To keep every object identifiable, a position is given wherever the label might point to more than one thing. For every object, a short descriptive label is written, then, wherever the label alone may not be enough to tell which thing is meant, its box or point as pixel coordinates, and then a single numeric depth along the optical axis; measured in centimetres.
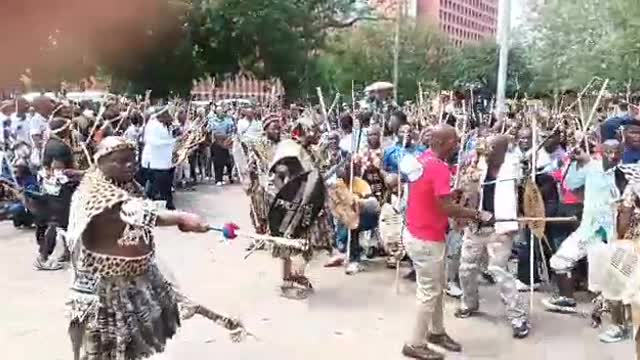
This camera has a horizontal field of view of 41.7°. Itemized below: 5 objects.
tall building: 8314
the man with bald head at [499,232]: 625
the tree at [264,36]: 2638
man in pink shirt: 545
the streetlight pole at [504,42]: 1708
